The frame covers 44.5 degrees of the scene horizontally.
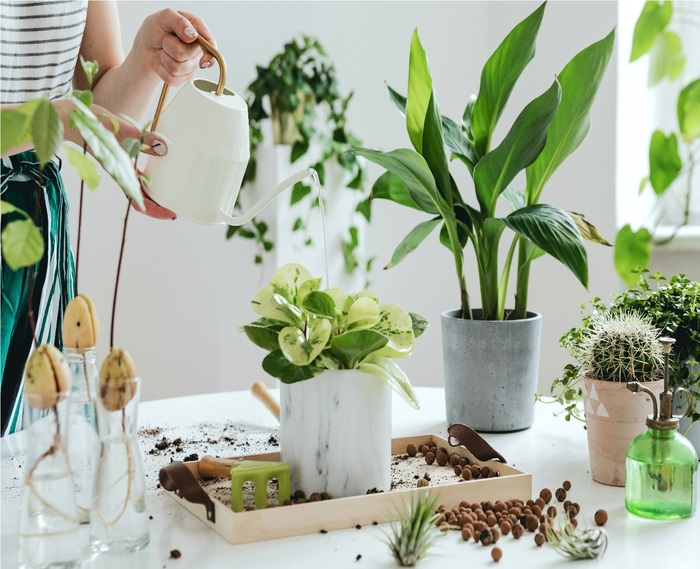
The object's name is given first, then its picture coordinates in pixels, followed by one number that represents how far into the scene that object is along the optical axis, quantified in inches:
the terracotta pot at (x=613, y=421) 40.9
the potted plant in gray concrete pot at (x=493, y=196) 47.3
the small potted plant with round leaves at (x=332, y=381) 35.6
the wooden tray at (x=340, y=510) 33.7
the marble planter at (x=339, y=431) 36.3
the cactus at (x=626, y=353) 41.1
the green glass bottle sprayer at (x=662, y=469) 36.3
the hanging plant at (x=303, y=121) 96.9
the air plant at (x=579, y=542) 32.0
